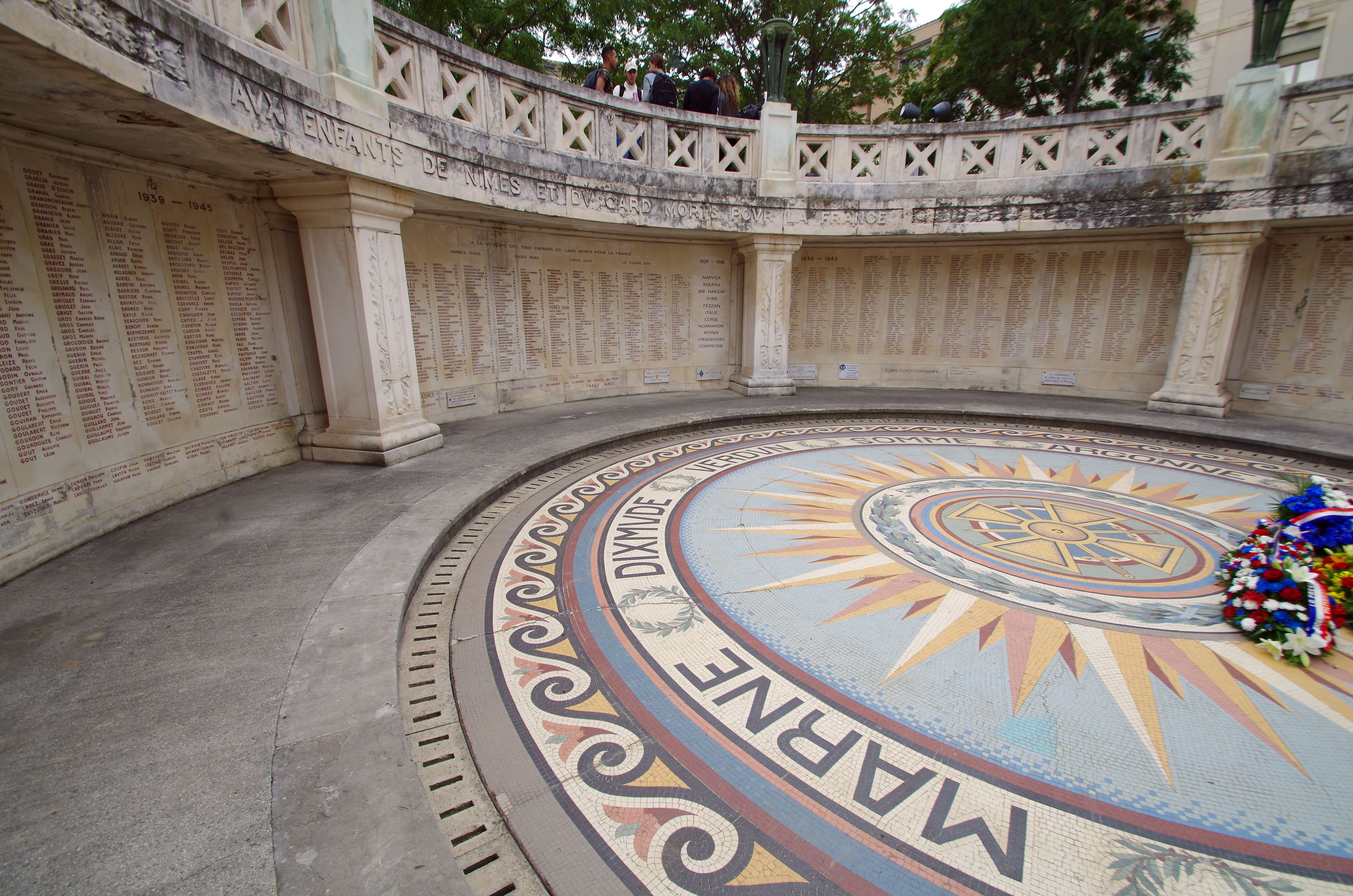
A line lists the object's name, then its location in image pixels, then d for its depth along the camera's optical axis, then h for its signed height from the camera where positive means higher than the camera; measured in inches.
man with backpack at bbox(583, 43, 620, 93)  315.6 +138.7
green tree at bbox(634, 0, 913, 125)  673.0 +332.9
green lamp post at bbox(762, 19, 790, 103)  343.9 +160.9
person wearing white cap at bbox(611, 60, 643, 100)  351.3 +144.3
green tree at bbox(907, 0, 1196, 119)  546.0 +265.7
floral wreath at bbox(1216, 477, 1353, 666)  125.2 -58.9
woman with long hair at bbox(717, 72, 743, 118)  384.2 +150.3
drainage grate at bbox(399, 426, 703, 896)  77.5 -71.7
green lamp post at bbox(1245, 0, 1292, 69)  299.9 +152.2
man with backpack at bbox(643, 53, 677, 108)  350.6 +142.0
